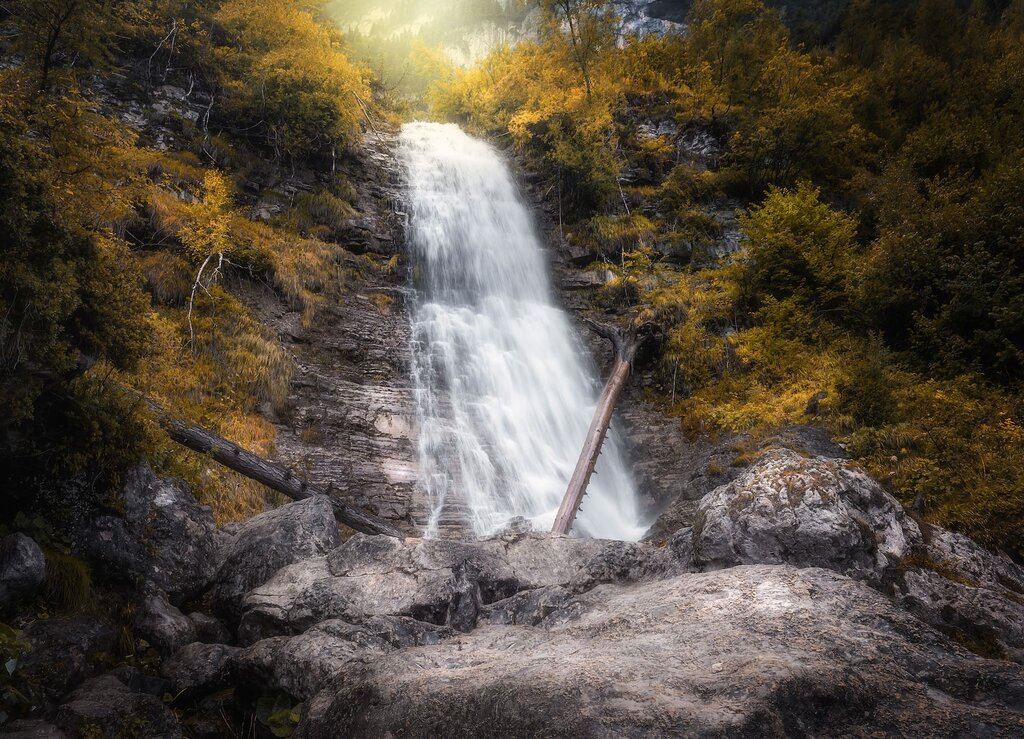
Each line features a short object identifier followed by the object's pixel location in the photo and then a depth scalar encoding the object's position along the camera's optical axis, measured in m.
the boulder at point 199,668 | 3.78
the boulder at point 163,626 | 4.18
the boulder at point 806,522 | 4.14
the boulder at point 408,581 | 4.31
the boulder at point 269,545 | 4.98
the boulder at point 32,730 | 2.74
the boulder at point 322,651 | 3.42
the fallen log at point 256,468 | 6.96
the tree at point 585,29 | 19.23
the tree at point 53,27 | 6.66
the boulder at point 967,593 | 3.49
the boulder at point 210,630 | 4.50
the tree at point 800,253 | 12.22
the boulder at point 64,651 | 3.31
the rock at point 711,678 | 2.03
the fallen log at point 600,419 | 9.09
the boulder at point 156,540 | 4.71
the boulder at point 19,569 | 3.65
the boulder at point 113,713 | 3.00
